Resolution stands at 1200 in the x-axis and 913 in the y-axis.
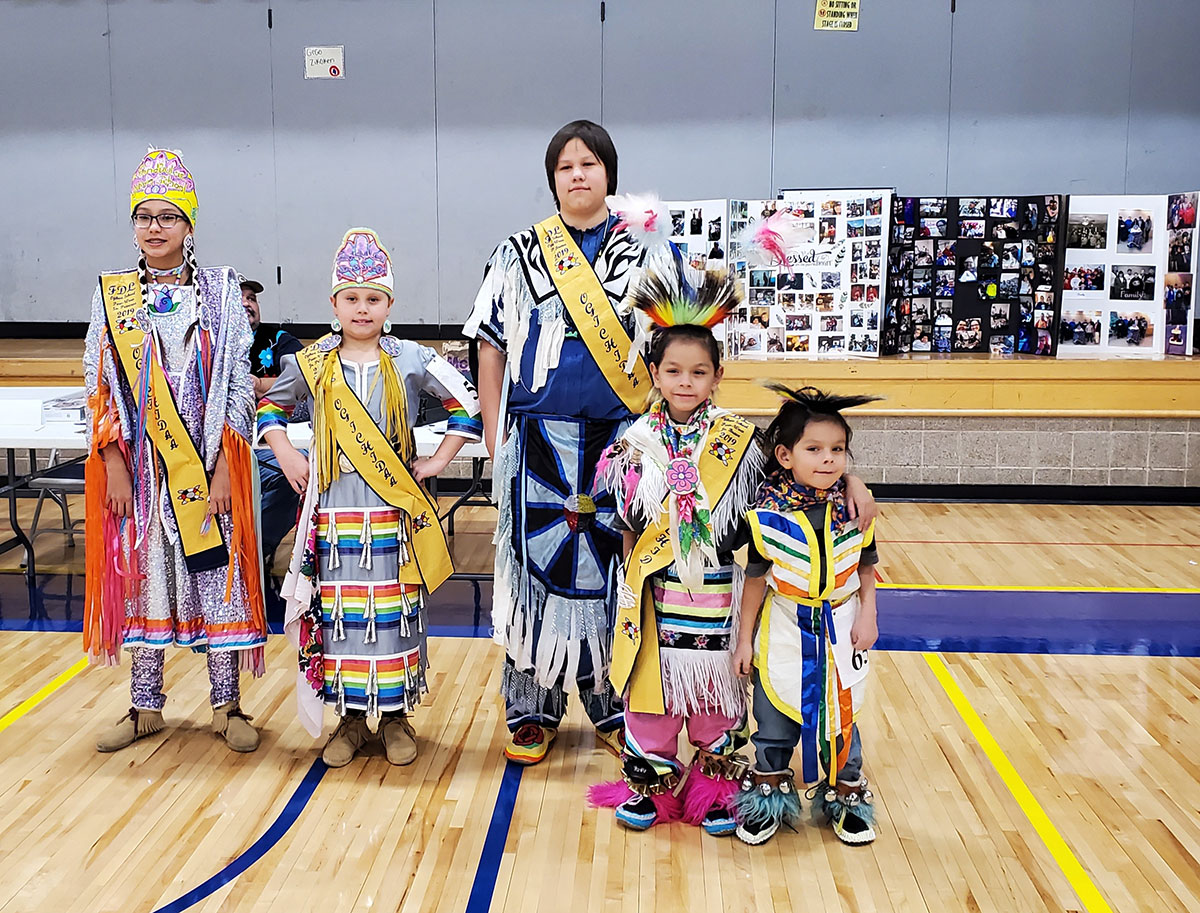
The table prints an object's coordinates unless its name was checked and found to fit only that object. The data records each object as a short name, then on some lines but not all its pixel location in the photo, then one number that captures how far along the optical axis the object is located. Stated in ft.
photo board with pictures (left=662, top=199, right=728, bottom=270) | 19.71
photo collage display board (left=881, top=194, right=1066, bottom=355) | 20.40
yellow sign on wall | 23.11
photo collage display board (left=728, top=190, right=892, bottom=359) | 19.54
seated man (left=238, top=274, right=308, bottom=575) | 14.35
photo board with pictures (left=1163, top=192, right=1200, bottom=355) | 19.06
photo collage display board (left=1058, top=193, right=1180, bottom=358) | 19.31
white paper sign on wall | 23.97
